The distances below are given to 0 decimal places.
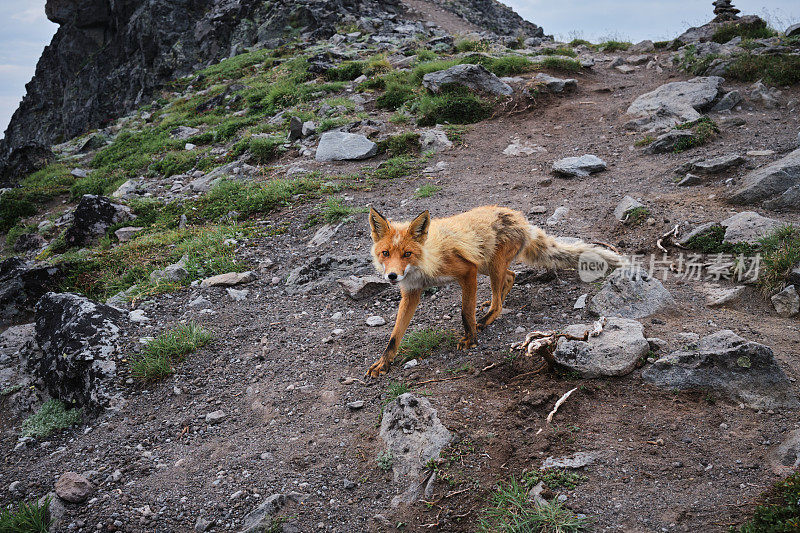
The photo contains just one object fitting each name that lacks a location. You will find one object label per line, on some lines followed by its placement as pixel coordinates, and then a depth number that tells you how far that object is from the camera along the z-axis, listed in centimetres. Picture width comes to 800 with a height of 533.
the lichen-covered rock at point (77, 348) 564
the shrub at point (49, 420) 536
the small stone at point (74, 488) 412
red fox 465
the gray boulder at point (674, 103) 1053
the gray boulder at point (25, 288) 898
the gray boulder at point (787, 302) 469
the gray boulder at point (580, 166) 928
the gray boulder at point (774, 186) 628
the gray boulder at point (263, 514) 342
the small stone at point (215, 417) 501
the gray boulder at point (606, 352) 393
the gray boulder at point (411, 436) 362
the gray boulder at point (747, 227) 564
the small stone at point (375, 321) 607
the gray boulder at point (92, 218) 1113
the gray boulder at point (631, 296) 492
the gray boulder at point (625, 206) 716
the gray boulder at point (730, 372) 351
